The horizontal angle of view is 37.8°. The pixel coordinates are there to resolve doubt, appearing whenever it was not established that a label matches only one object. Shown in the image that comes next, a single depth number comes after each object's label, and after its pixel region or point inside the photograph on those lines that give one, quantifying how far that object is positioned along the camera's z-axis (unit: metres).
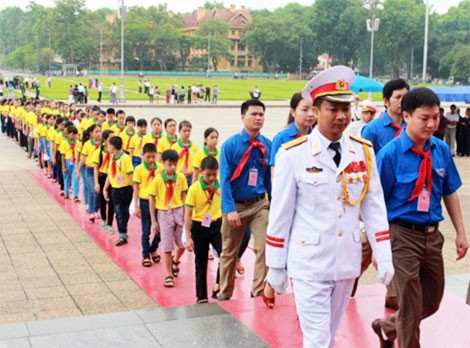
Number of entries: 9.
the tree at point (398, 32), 110.81
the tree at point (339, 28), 116.94
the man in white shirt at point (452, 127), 21.17
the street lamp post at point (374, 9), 32.31
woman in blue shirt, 6.04
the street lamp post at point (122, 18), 42.53
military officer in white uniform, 3.60
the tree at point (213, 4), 165.86
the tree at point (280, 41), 115.81
